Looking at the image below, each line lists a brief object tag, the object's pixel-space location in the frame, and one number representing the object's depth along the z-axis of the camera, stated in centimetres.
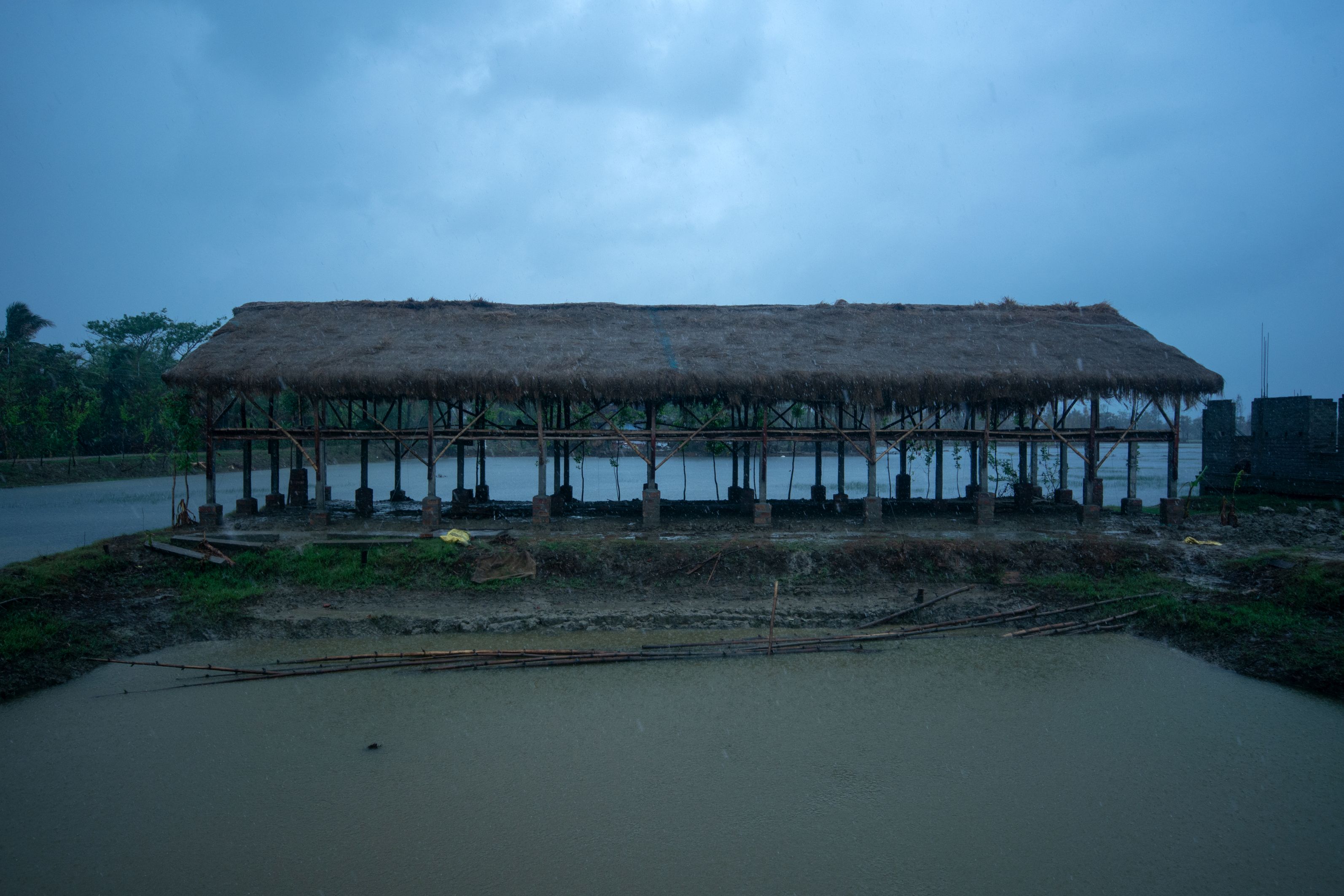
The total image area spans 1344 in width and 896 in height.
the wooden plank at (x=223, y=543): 1141
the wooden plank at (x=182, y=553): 1088
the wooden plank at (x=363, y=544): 1161
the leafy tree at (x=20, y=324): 3322
